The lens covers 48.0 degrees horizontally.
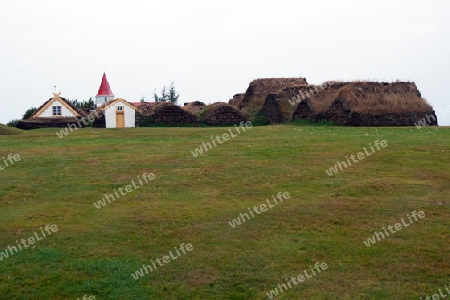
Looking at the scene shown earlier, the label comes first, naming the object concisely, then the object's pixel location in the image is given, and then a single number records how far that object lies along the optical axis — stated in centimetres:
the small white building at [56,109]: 4294
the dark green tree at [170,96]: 9126
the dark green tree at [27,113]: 5652
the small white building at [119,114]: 3934
